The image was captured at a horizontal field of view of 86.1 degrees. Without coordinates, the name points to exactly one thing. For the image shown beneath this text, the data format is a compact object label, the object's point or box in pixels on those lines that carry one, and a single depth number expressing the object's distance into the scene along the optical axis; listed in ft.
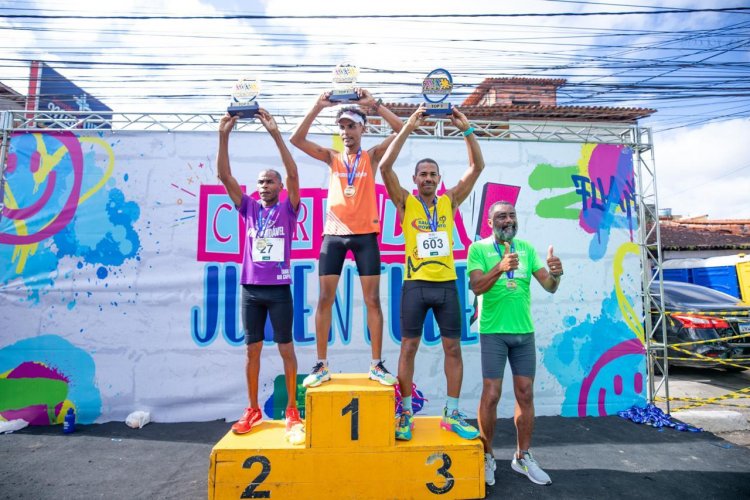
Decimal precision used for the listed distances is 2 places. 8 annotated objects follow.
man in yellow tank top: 9.13
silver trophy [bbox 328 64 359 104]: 9.73
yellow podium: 8.00
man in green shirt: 9.21
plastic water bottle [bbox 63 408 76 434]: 12.72
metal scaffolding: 14.42
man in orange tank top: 9.41
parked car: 20.03
